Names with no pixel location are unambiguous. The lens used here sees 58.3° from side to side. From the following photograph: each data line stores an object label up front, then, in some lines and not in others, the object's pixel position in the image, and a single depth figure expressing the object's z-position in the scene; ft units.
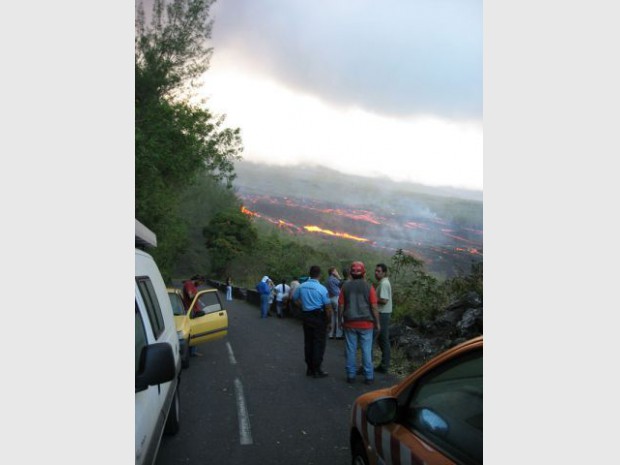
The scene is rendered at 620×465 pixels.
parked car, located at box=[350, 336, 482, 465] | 7.61
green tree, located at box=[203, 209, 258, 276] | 218.18
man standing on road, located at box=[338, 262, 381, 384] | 26.81
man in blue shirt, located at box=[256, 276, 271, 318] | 67.36
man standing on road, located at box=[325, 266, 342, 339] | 42.45
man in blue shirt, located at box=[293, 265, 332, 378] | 29.19
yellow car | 31.96
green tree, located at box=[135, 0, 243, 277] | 54.03
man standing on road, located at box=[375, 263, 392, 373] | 29.78
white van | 8.16
